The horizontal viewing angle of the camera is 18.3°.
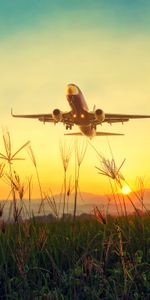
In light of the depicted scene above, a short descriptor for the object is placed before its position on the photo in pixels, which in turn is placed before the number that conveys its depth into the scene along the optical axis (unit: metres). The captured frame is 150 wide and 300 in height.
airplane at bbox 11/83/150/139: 55.50
